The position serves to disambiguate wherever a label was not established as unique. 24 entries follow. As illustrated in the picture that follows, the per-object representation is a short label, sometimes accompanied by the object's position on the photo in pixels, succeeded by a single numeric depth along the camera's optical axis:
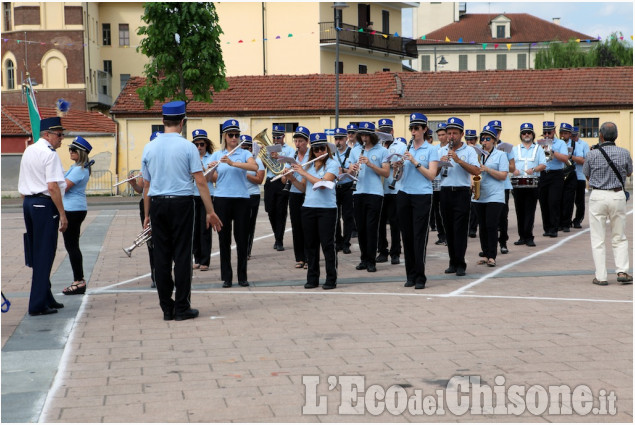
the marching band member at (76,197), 9.98
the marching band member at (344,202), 13.88
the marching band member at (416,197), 10.42
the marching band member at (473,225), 16.67
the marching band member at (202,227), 11.98
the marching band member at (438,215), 14.69
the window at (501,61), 94.75
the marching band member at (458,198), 11.32
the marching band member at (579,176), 17.63
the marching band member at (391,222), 13.06
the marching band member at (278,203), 14.98
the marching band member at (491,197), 12.48
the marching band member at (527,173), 15.31
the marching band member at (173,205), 8.48
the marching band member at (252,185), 11.54
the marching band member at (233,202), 10.74
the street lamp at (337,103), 36.30
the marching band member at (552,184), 16.75
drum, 15.20
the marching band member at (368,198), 11.66
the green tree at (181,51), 29.59
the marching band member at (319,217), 10.48
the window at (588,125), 40.02
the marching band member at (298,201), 11.86
